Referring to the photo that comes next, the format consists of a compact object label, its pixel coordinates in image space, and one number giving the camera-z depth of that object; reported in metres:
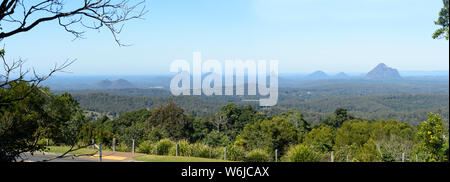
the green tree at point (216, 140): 27.65
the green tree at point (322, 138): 26.58
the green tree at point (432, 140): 14.46
